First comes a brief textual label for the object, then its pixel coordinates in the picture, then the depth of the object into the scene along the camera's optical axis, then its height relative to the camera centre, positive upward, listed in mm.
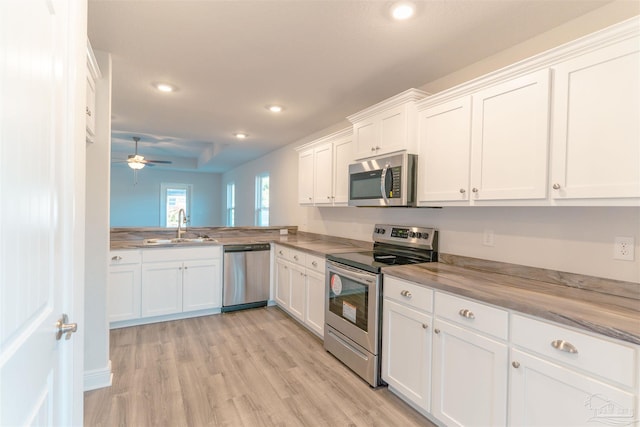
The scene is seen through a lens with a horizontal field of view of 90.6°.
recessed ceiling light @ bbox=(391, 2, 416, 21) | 1716 +1116
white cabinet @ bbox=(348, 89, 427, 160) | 2424 +704
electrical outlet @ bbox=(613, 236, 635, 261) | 1569 -168
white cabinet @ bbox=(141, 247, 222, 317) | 3449 -835
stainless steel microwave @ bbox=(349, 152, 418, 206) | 2416 +247
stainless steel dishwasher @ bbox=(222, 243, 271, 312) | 3865 -848
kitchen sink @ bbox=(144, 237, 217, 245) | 3602 -409
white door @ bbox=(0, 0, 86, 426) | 682 -6
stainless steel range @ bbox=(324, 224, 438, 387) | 2297 -651
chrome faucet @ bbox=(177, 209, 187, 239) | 3990 -307
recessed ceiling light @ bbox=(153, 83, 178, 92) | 2881 +1113
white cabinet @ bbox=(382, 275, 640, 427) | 1191 -720
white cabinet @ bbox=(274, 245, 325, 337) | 3104 -845
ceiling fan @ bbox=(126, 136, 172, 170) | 5246 +747
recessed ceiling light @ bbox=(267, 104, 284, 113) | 3434 +1112
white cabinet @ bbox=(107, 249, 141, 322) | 3266 -825
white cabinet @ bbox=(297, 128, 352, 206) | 3354 +466
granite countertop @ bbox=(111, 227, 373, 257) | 3400 -409
